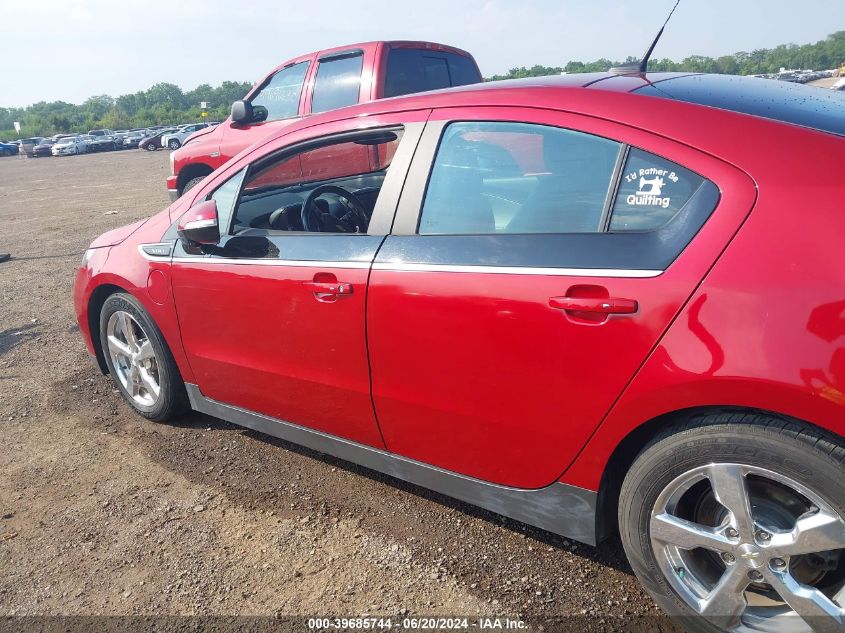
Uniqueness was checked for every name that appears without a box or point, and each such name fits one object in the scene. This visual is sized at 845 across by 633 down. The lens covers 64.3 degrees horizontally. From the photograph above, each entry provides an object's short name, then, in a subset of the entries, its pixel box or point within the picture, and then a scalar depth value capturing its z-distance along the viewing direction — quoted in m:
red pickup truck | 6.69
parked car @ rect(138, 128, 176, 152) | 45.22
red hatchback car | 1.76
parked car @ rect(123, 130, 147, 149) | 52.66
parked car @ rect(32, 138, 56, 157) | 48.31
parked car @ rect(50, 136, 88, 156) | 47.94
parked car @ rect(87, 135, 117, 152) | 51.03
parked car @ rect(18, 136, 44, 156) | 48.72
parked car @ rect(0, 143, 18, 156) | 53.28
